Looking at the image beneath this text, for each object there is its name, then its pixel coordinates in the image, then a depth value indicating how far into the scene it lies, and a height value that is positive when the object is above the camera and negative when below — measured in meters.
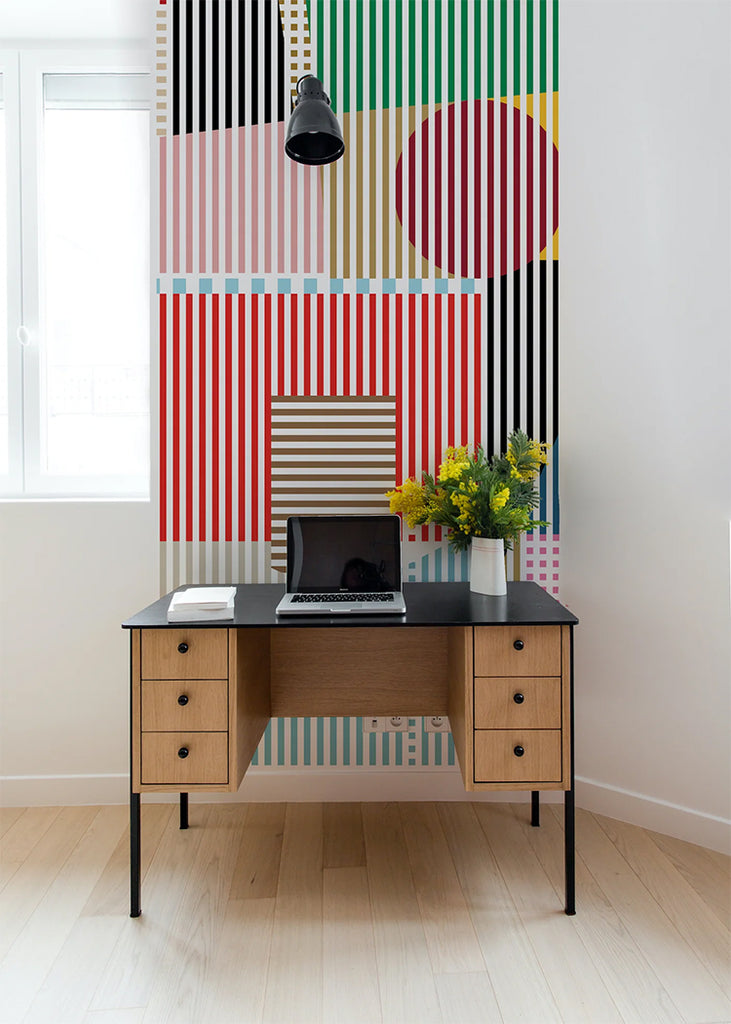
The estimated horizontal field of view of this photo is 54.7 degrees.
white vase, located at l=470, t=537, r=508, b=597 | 2.11 -0.22
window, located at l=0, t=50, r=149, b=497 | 2.51 +0.77
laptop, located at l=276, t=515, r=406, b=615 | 2.13 -0.20
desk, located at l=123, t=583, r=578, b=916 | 1.80 -0.54
